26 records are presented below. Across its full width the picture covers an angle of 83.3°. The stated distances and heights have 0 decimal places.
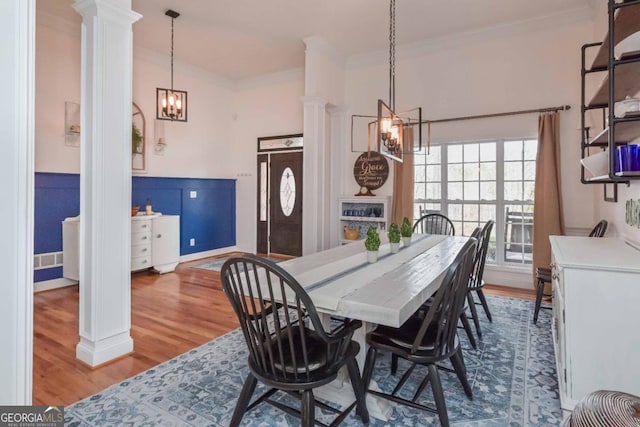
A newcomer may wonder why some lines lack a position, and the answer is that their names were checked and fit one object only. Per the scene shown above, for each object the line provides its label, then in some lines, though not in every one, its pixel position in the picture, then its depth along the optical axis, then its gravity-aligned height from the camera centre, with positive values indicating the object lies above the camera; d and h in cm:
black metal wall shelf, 181 +76
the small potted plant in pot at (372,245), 238 -22
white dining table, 157 -37
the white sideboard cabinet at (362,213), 525 -2
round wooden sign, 537 +62
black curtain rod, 415 +122
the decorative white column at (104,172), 242 +27
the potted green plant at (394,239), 278 -21
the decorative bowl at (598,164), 241 +34
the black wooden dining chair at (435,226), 453 -18
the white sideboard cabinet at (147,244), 432 -44
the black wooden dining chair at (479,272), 290 -50
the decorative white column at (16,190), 92 +5
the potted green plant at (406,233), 316 -19
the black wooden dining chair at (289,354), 147 -65
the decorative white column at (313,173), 502 +55
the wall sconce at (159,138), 558 +113
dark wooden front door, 632 +13
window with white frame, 451 +32
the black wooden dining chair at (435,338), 168 -64
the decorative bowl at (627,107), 183 +55
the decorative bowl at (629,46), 172 +81
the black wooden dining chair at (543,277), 319 -58
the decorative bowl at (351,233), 537 -32
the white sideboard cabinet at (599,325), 173 -56
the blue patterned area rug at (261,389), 188 -108
